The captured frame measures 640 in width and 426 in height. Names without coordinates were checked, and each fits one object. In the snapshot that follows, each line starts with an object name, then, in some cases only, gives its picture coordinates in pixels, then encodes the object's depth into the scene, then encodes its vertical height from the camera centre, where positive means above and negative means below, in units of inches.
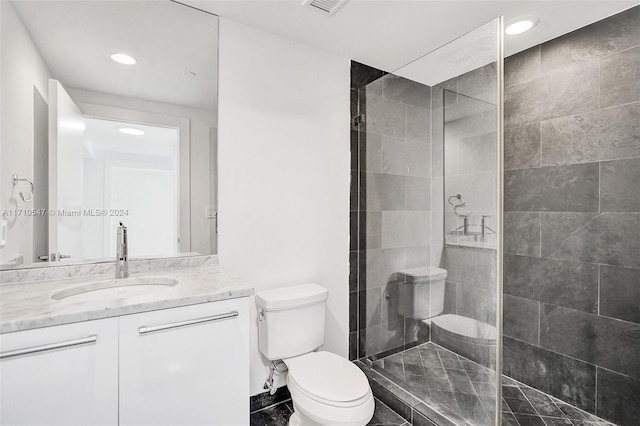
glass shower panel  60.7 -3.1
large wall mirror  56.0 +16.4
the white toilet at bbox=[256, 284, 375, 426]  55.6 -31.7
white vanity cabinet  38.2 -21.4
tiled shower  66.7 -3.8
